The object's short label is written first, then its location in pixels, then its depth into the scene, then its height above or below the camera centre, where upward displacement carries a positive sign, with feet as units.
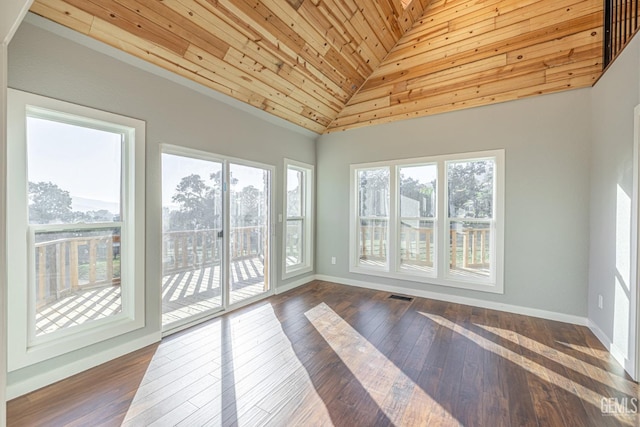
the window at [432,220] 12.33 -0.42
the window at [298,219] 15.28 -0.47
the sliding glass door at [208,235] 9.86 -0.98
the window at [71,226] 6.44 -0.40
